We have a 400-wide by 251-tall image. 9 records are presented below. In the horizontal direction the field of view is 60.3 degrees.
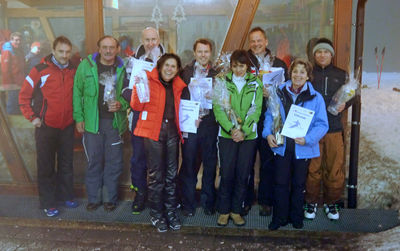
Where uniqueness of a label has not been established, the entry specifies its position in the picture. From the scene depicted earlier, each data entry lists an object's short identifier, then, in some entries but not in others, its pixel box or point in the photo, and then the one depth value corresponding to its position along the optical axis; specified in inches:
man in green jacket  153.8
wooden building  165.6
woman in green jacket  138.9
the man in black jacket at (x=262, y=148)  149.3
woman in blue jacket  137.9
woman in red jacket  140.8
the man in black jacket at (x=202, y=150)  147.1
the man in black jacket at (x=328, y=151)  148.9
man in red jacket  152.7
